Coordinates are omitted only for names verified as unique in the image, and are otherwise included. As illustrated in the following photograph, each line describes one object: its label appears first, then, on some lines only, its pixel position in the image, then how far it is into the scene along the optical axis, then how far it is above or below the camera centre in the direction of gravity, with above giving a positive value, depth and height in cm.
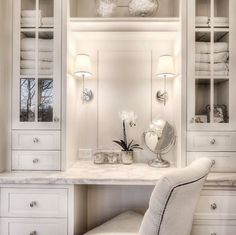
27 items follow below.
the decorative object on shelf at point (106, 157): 217 -32
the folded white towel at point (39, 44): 188 +56
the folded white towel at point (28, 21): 189 +73
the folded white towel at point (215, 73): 186 +34
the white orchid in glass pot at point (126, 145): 217 -21
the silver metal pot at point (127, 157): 217 -31
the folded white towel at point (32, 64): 188 +41
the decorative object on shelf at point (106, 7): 205 +90
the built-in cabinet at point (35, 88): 187 +23
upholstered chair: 119 -40
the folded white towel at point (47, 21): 188 +73
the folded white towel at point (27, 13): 189 +79
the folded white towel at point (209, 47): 186 +53
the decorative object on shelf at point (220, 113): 186 +5
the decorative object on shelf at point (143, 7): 201 +90
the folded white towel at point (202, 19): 187 +74
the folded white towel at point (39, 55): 188 +48
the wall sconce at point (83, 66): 208 +44
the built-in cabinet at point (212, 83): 186 +27
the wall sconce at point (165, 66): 206 +44
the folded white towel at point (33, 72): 188 +35
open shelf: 227 +99
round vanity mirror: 212 -14
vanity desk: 166 -54
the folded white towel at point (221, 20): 187 +73
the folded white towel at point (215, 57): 187 +46
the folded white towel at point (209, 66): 187 +39
